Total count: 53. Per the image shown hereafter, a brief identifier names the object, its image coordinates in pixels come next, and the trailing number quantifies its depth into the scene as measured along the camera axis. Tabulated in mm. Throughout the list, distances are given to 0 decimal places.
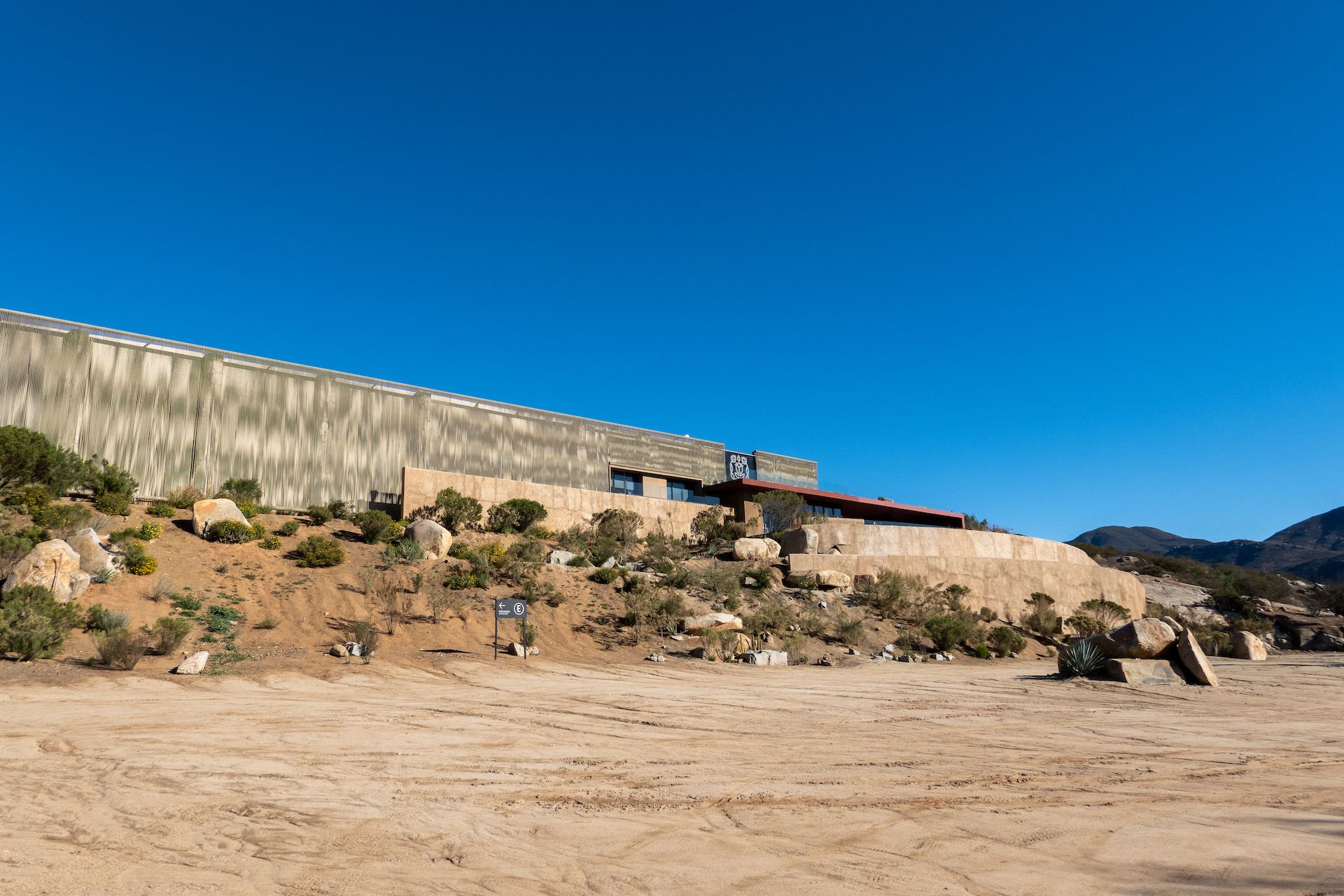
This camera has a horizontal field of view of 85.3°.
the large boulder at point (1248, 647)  23688
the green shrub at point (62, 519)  21703
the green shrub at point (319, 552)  24250
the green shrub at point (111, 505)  24984
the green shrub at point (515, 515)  32656
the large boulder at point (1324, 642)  30203
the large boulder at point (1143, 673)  14930
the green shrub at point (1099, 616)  29155
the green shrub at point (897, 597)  27453
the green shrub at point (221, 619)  18953
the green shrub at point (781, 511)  37500
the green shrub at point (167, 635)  16250
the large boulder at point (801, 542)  32719
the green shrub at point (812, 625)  23984
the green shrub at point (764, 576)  28062
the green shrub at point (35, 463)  23922
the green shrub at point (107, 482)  26516
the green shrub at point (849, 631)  23688
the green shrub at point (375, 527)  27500
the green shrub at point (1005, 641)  24734
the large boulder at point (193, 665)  14750
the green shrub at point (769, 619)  23453
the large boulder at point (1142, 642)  15828
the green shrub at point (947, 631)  24094
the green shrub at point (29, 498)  22766
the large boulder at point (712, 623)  22547
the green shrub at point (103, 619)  17234
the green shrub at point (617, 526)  34656
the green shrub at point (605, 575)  26425
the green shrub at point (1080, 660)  15748
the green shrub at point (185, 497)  27422
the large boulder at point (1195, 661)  14953
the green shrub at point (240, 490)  30016
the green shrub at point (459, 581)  24219
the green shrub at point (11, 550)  17969
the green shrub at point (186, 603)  19750
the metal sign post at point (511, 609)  17953
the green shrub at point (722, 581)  26656
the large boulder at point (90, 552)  20078
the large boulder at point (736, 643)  20422
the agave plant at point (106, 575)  19688
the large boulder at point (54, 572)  17781
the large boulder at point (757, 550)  32250
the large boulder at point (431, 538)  26997
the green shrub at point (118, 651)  14695
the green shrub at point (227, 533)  24766
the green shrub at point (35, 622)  14711
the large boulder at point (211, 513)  25047
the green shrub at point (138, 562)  20906
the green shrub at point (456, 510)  31219
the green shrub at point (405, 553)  25406
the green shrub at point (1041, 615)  28875
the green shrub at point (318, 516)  28875
